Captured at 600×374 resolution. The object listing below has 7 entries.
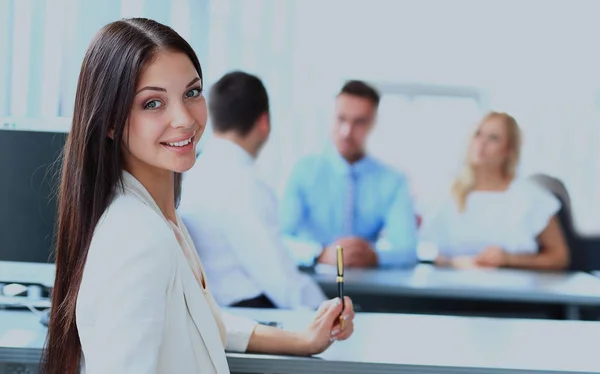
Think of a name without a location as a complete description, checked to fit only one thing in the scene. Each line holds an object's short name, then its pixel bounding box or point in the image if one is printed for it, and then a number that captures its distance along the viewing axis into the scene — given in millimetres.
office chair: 4758
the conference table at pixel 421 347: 2080
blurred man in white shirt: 3168
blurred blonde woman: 4691
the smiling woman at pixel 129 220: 1522
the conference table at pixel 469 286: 3836
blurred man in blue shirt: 4719
